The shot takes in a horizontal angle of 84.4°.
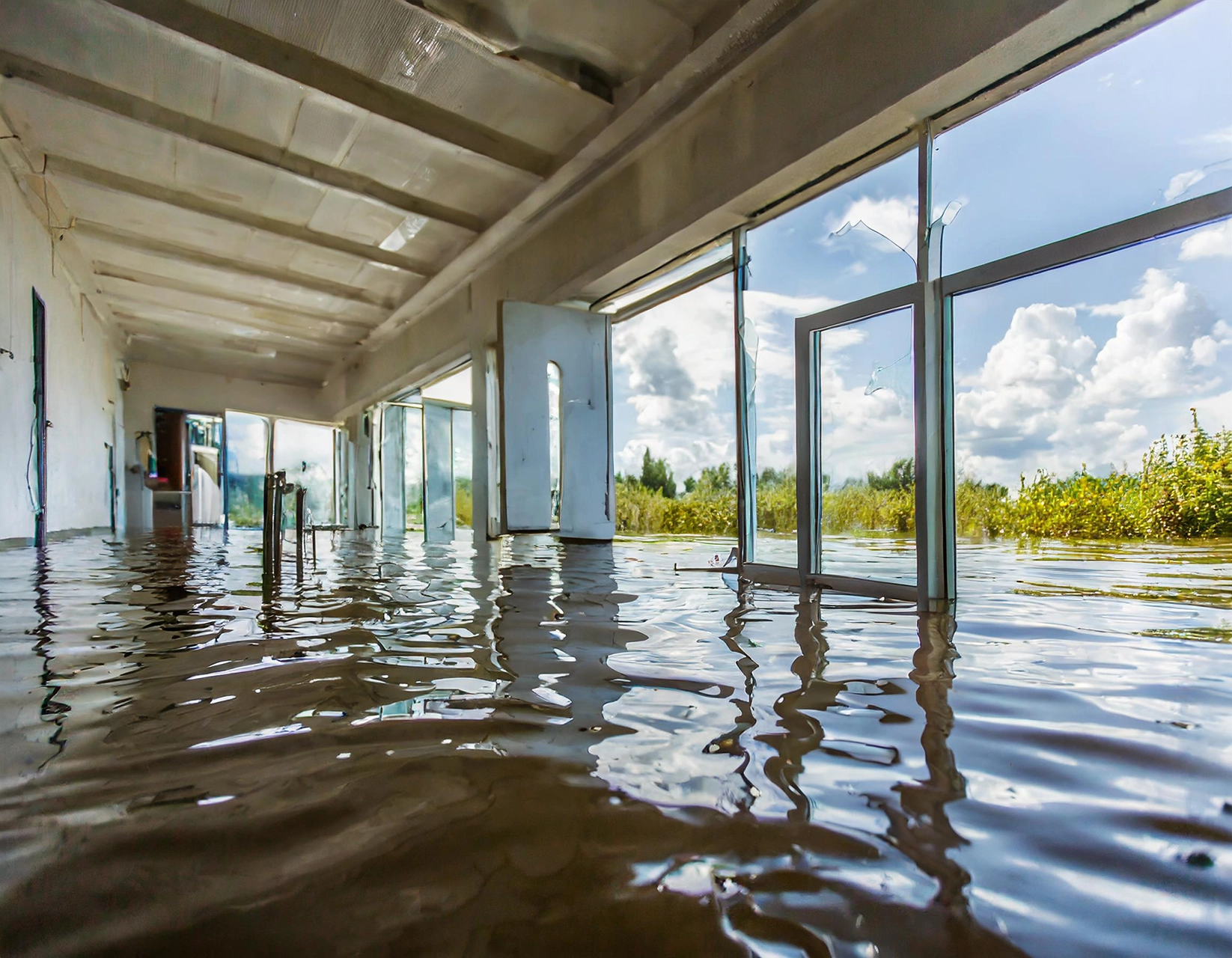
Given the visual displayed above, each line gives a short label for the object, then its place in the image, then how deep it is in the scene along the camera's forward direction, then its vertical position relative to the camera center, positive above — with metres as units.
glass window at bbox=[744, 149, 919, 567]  3.23 +1.08
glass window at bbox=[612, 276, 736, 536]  5.41 +0.62
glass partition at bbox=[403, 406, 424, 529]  10.66 +0.58
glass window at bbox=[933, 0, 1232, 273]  2.26 +1.26
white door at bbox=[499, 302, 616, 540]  5.31 +0.55
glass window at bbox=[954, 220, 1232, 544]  2.37 +0.34
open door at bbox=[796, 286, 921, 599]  3.07 +0.18
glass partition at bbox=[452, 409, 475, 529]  9.49 +0.48
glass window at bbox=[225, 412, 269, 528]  12.38 +0.59
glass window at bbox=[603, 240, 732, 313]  4.63 +1.57
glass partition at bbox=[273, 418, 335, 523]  12.52 +0.67
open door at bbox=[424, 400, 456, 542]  9.19 +0.22
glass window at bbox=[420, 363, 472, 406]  9.21 +1.38
